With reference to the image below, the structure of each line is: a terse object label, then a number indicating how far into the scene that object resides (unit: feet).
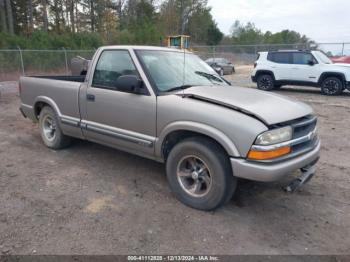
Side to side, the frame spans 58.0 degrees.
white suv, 41.83
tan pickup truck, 10.36
